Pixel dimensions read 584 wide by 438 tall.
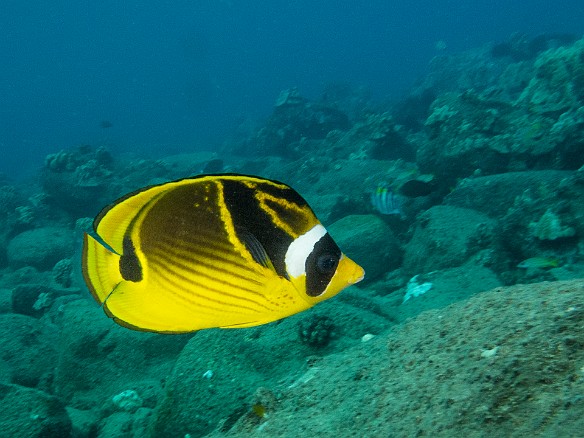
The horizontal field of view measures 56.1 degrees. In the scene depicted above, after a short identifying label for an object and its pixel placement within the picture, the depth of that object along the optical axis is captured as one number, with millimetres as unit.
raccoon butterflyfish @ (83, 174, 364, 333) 308
